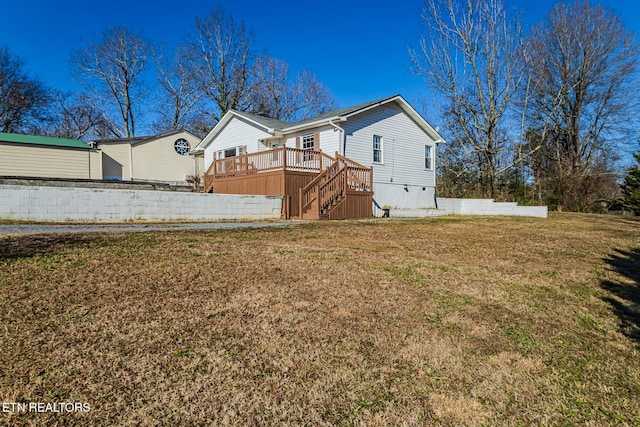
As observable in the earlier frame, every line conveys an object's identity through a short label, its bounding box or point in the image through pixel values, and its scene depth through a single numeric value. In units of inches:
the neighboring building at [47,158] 828.7
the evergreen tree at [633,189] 880.9
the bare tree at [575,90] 982.4
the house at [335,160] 531.2
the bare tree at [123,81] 1350.9
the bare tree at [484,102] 869.2
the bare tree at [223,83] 1266.0
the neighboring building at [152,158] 965.8
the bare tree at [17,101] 1306.6
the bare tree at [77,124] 1510.8
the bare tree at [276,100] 1375.5
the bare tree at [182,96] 1355.8
